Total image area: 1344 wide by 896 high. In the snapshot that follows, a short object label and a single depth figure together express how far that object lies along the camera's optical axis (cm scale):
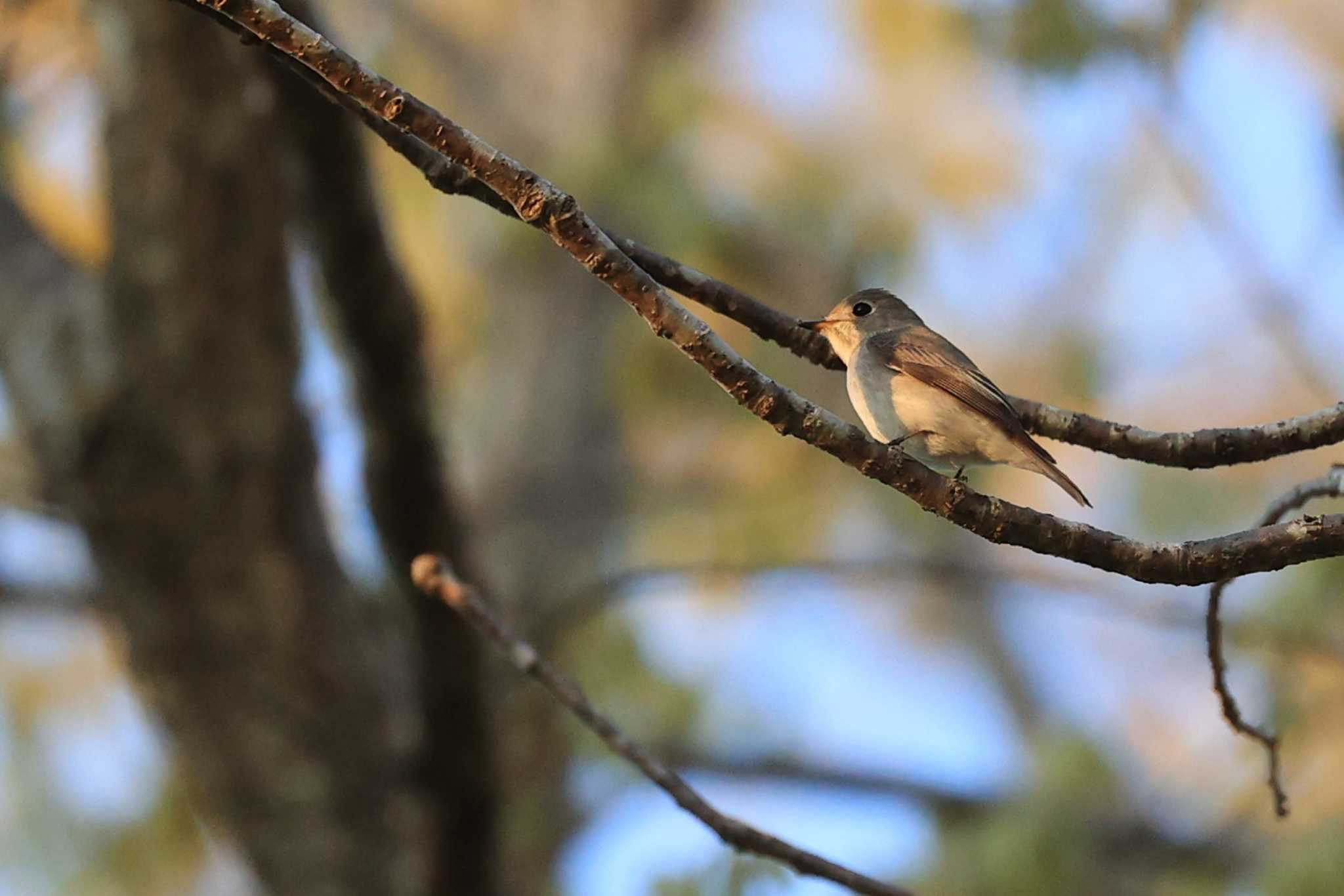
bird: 567
